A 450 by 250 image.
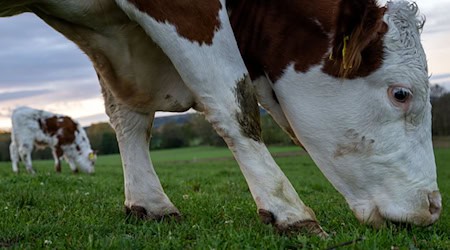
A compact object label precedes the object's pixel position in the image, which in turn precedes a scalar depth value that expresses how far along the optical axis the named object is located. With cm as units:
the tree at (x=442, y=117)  5357
